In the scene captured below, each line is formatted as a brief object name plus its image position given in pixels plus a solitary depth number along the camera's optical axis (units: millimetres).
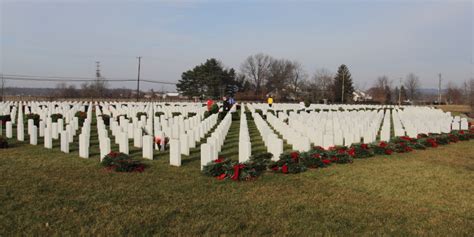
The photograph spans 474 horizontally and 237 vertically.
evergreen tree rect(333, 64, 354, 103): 74000
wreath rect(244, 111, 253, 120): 23300
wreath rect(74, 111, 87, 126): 17606
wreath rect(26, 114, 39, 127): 16467
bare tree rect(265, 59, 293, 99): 86300
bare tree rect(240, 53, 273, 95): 89812
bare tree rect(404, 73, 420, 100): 93625
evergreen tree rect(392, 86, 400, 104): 88375
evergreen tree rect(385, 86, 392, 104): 78812
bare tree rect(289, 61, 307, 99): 86938
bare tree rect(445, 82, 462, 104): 75894
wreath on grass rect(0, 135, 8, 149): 10195
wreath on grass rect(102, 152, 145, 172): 7195
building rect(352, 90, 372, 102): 112738
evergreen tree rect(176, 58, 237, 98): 69812
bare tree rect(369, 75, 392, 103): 83788
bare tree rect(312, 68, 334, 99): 77312
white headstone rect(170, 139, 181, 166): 7934
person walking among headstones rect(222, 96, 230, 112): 23367
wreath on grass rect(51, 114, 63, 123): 17586
